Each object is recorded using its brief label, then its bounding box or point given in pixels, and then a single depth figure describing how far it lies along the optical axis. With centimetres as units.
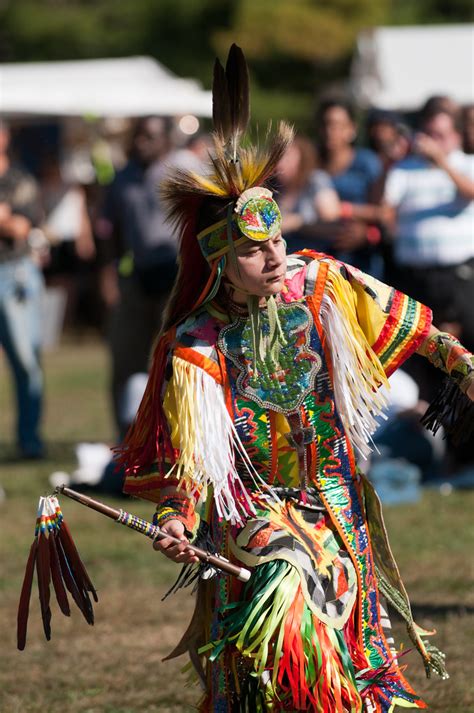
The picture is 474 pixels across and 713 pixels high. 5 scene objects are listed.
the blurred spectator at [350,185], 1620
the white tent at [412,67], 2798
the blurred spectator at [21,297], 1783
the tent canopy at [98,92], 2878
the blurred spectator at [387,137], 1712
